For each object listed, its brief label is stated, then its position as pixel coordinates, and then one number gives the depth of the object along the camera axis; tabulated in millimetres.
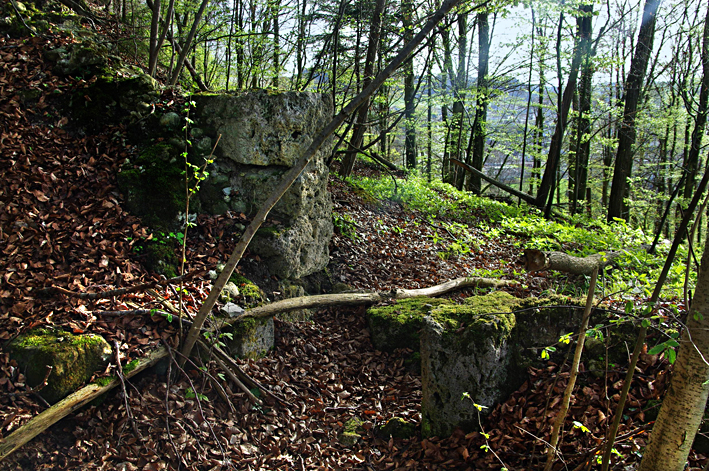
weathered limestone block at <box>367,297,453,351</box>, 4922
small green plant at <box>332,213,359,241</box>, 6945
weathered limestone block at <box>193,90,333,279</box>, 5250
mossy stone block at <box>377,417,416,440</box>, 3674
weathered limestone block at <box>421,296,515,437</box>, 3402
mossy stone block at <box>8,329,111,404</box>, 3043
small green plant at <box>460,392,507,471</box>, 3091
